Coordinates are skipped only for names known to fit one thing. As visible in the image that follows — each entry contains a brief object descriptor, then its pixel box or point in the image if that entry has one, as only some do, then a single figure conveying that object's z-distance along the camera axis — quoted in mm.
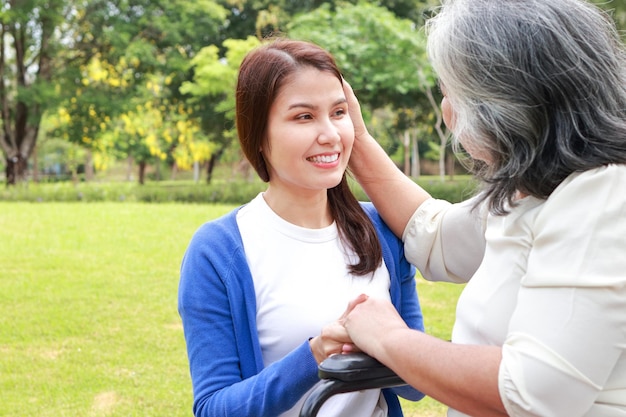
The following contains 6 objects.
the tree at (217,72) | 17372
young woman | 1624
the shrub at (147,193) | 14789
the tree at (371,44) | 15609
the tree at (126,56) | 19188
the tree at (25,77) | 18781
